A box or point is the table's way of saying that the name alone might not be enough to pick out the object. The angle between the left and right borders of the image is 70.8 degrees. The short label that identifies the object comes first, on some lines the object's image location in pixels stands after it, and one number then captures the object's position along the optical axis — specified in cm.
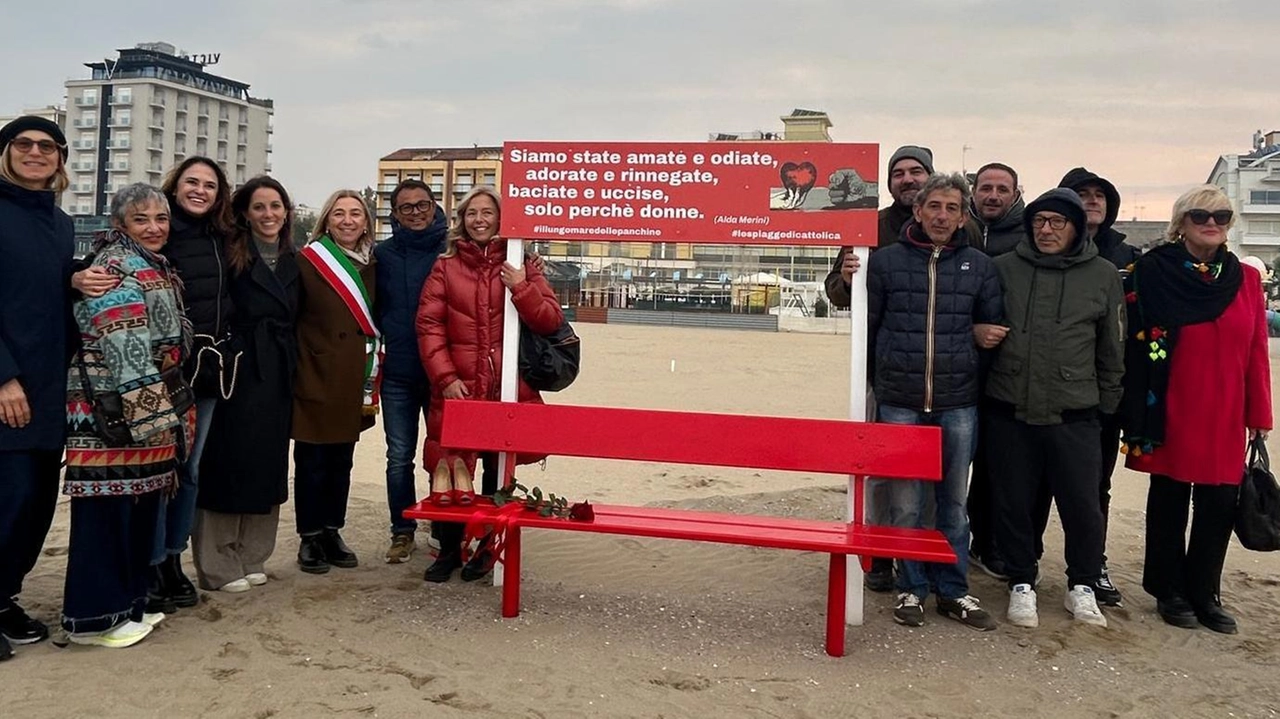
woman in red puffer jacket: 495
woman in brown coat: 491
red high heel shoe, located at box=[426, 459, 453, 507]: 450
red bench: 410
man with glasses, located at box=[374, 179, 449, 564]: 518
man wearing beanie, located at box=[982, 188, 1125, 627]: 441
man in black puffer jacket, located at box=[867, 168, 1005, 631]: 445
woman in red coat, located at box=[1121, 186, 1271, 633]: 452
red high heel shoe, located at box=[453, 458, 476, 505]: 457
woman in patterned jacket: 375
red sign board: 462
